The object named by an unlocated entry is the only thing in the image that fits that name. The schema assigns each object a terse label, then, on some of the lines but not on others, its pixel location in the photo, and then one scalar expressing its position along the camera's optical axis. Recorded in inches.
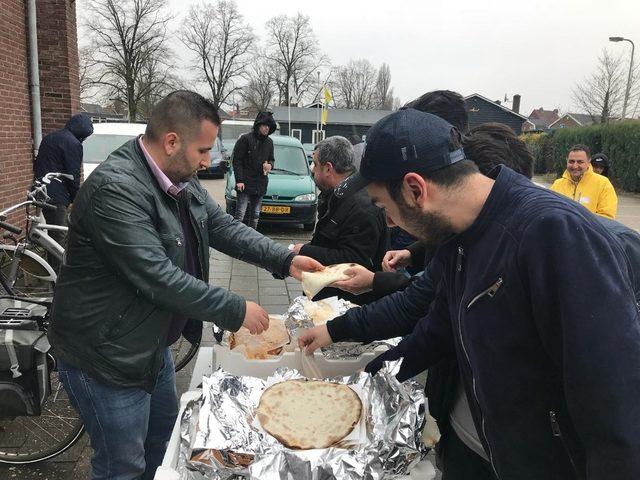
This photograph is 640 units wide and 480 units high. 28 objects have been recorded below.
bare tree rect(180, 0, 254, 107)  2010.3
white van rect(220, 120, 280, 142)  1206.3
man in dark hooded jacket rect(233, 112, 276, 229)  366.3
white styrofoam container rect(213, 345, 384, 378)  80.3
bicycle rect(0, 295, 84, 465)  107.0
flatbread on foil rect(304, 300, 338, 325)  93.7
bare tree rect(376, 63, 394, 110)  2704.2
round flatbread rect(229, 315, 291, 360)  83.0
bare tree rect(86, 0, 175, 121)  1481.3
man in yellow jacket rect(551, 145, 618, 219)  222.2
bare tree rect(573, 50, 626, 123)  1392.7
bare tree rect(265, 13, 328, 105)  2242.9
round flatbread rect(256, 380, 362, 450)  60.5
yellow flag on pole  961.5
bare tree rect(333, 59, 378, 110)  2583.7
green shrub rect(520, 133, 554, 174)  1195.3
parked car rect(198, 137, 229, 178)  784.6
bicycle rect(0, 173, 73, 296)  185.2
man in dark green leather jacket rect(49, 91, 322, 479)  69.1
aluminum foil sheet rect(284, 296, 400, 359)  82.4
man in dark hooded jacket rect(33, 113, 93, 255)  252.4
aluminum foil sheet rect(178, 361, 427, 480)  54.0
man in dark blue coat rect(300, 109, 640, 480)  39.8
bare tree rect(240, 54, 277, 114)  2095.0
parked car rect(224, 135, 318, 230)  415.2
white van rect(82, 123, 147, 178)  446.6
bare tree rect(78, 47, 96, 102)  1449.3
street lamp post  945.5
